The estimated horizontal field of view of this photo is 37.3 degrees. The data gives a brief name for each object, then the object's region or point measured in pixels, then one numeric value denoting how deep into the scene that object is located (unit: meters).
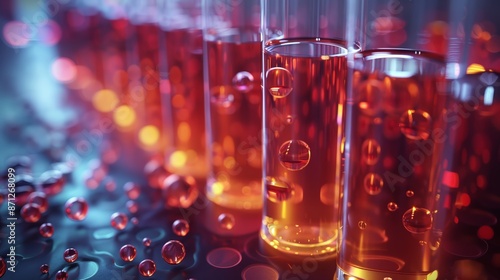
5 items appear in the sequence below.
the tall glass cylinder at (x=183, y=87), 0.18
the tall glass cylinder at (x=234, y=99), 0.16
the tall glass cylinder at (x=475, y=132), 0.16
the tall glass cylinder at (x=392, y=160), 0.13
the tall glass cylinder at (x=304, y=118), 0.14
